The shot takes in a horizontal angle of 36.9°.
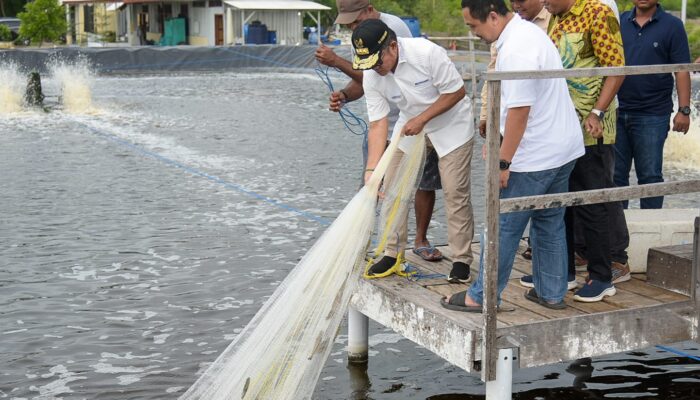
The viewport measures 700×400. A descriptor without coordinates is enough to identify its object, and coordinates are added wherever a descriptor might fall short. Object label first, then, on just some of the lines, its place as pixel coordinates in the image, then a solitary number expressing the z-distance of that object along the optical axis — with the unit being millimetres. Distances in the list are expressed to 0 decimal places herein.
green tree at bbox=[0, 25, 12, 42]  51503
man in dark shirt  6871
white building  52344
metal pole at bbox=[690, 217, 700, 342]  5391
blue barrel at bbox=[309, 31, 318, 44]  53016
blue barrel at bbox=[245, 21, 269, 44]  51312
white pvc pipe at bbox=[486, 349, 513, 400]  5004
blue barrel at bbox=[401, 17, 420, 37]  42022
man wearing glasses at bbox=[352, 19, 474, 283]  5590
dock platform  5105
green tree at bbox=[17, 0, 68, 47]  49062
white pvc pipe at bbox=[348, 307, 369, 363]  6719
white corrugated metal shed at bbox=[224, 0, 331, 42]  51156
